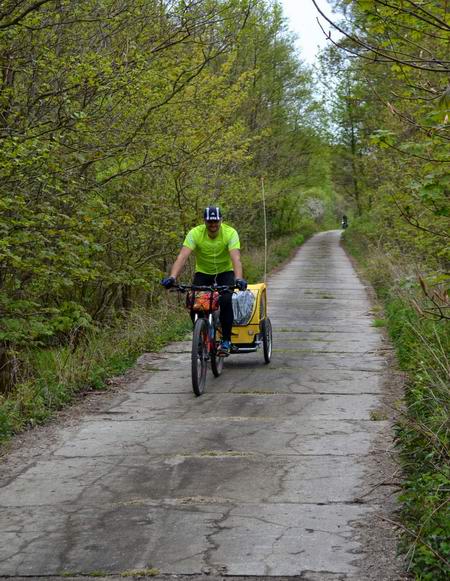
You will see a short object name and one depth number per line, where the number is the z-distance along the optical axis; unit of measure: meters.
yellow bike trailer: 11.55
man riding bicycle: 10.57
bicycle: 10.05
